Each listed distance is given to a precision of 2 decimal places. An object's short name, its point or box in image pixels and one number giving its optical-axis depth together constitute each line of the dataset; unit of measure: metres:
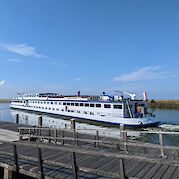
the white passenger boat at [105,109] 28.73
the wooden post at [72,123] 11.09
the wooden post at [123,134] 8.36
